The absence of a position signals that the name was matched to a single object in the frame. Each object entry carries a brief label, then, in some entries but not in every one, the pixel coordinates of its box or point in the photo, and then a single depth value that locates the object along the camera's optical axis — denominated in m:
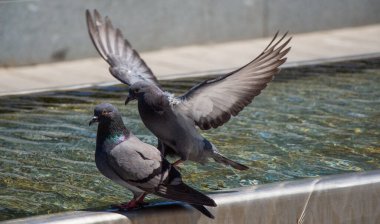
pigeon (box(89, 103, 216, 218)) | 9.59
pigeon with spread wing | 10.25
